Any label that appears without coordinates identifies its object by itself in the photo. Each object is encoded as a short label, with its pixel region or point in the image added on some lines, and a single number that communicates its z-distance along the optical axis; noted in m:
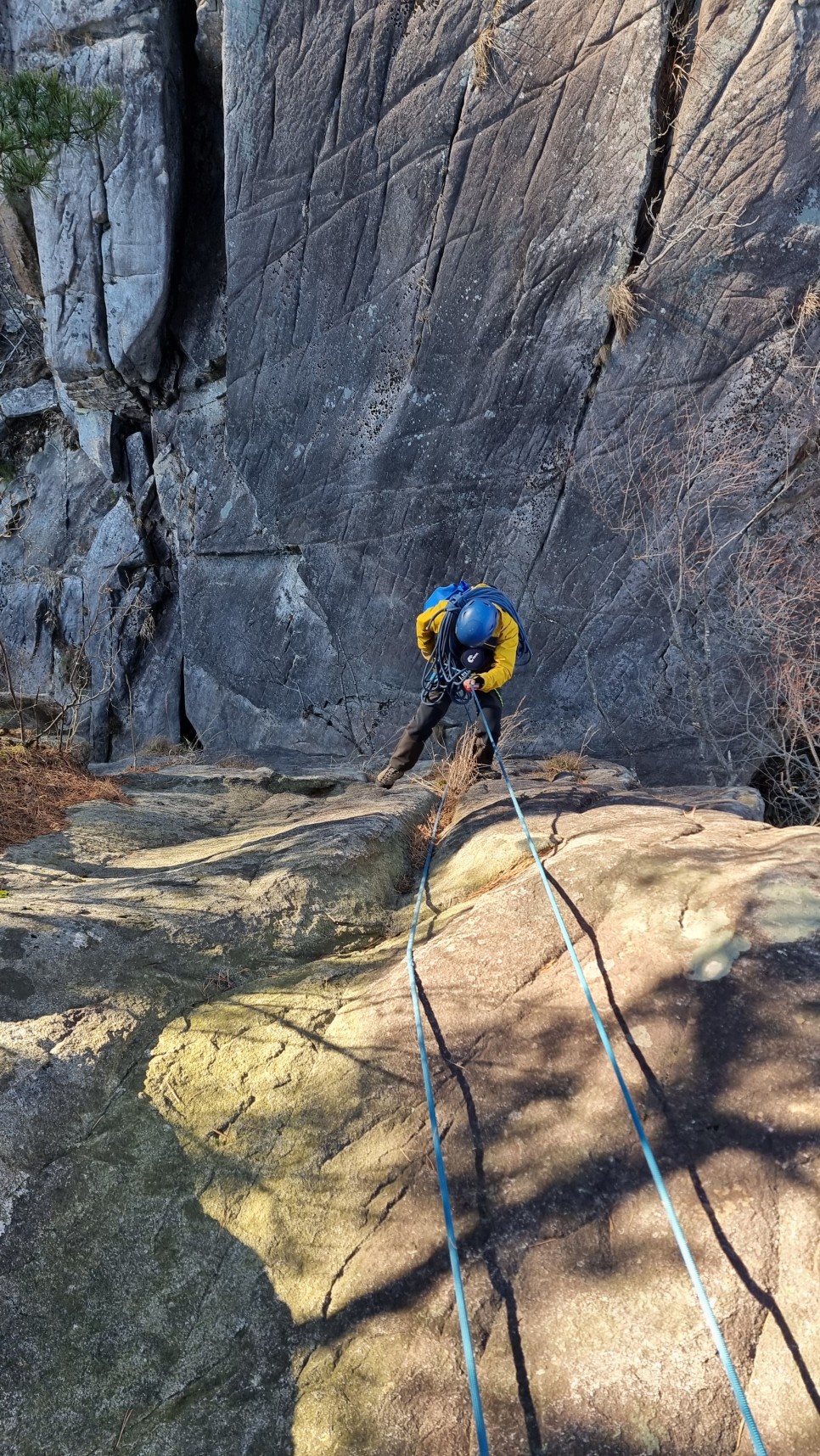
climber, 5.63
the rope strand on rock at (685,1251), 1.69
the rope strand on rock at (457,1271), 1.80
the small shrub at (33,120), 5.42
